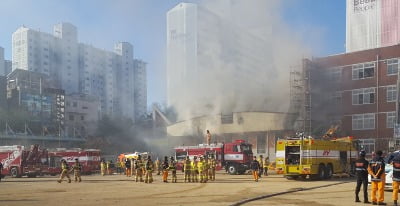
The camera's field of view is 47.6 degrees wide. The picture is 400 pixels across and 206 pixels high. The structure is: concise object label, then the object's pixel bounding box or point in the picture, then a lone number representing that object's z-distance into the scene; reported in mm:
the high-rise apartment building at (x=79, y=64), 79125
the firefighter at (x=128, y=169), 32188
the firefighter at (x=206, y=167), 23784
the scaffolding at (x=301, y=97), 50406
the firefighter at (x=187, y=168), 24234
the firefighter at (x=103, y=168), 35719
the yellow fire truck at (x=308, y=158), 24000
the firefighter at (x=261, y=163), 30611
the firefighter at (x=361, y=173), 13070
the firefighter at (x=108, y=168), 37781
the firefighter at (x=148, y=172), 23469
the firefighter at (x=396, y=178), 12016
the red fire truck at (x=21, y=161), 34531
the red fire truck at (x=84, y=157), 37906
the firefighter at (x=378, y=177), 12250
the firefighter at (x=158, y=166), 33375
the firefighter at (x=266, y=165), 31156
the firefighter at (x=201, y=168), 23438
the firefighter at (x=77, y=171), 26234
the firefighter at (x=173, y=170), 23447
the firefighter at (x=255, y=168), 24081
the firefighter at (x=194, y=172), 24392
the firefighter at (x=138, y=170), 25172
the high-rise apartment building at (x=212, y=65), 45562
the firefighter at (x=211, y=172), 25625
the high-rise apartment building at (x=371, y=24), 58688
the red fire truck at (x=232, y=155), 34312
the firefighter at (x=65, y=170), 25191
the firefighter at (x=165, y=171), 23984
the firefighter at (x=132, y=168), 31561
